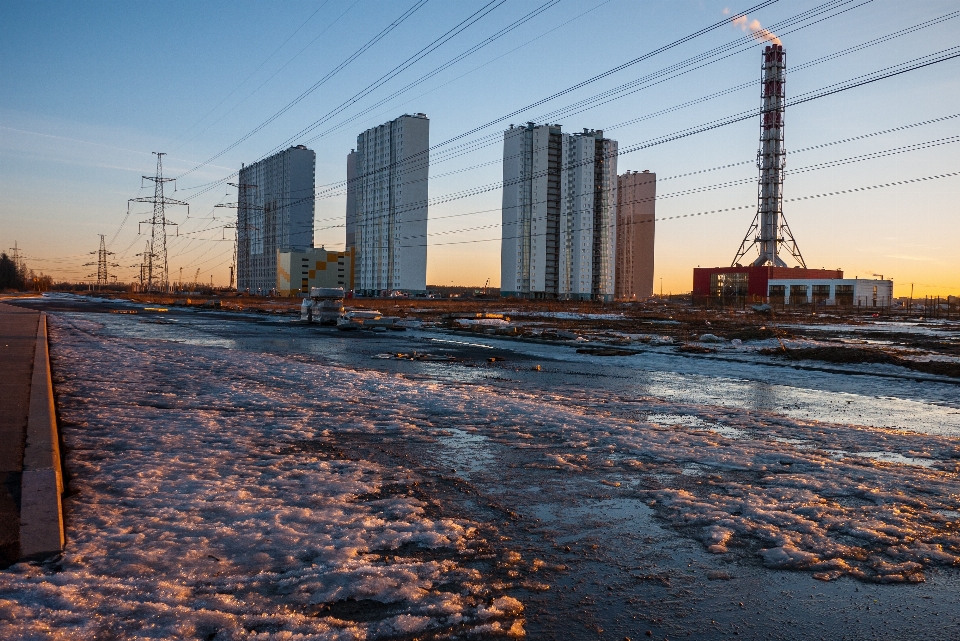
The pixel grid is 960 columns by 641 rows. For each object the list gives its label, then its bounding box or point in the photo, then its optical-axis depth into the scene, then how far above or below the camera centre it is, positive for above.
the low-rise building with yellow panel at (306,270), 165.25 +6.35
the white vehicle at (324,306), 40.16 -0.66
